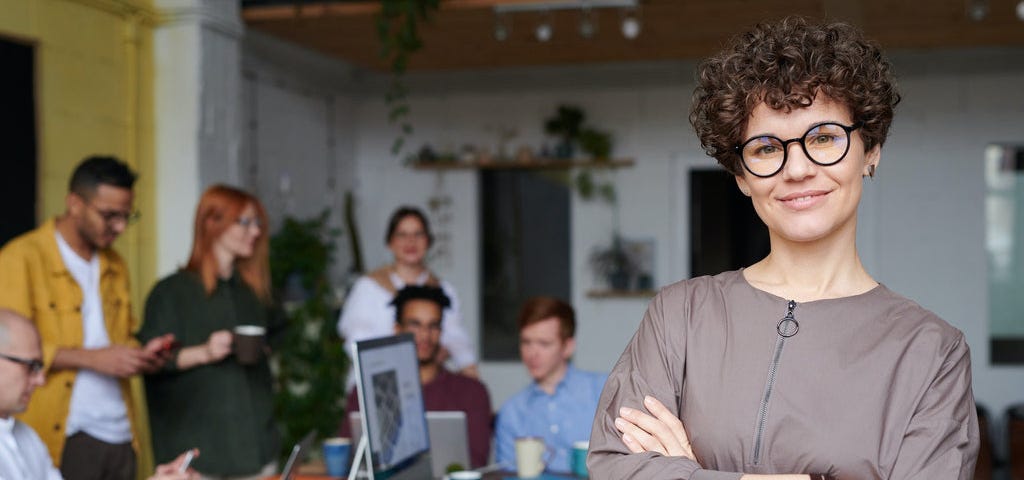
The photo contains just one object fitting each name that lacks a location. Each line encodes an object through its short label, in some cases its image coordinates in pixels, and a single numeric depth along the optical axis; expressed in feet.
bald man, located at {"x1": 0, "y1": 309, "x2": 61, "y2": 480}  7.23
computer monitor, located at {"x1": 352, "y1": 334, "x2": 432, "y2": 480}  7.19
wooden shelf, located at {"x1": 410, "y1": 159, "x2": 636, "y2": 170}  22.70
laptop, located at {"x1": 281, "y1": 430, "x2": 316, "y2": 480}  7.45
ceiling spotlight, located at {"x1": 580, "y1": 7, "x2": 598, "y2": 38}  16.34
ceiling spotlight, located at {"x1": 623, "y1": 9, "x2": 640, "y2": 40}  16.40
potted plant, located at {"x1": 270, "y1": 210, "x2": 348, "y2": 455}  18.62
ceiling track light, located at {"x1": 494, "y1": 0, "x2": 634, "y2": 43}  15.69
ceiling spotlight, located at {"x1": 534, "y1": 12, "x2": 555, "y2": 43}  16.93
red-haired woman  10.39
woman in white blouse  14.02
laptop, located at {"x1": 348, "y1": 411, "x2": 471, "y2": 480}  9.25
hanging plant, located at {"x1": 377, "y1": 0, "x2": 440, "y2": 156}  15.12
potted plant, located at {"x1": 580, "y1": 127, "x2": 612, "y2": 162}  22.45
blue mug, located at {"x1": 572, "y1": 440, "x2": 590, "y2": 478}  9.29
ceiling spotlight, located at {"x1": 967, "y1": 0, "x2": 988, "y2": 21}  15.94
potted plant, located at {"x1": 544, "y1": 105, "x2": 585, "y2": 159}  22.49
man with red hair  10.93
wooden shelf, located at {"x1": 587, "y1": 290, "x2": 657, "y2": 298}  22.38
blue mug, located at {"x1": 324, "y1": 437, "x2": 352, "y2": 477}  9.31
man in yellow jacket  9.64
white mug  9.23
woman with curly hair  4.20
